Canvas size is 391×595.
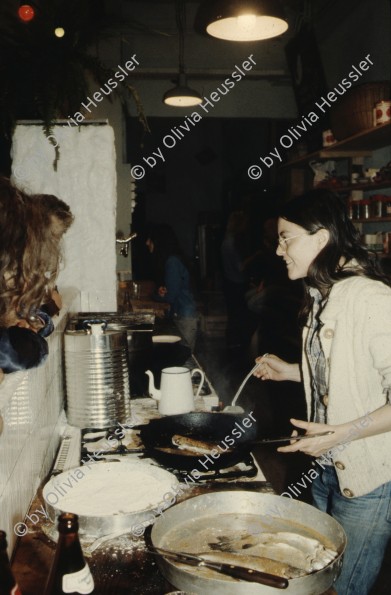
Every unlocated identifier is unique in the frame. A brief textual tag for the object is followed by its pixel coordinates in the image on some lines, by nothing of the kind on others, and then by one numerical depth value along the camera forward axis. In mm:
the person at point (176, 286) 6293
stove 1760
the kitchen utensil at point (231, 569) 1034
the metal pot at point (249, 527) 1069
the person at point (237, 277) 7293
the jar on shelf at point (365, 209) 5211
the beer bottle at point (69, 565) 969
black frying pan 1700
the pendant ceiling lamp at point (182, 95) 6406
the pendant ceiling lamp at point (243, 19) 2986
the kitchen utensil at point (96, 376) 2105
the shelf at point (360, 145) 4660
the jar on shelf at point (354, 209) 5355
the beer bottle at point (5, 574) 898
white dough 1489
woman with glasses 1746
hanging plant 2754
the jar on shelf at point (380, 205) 4928
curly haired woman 1256
